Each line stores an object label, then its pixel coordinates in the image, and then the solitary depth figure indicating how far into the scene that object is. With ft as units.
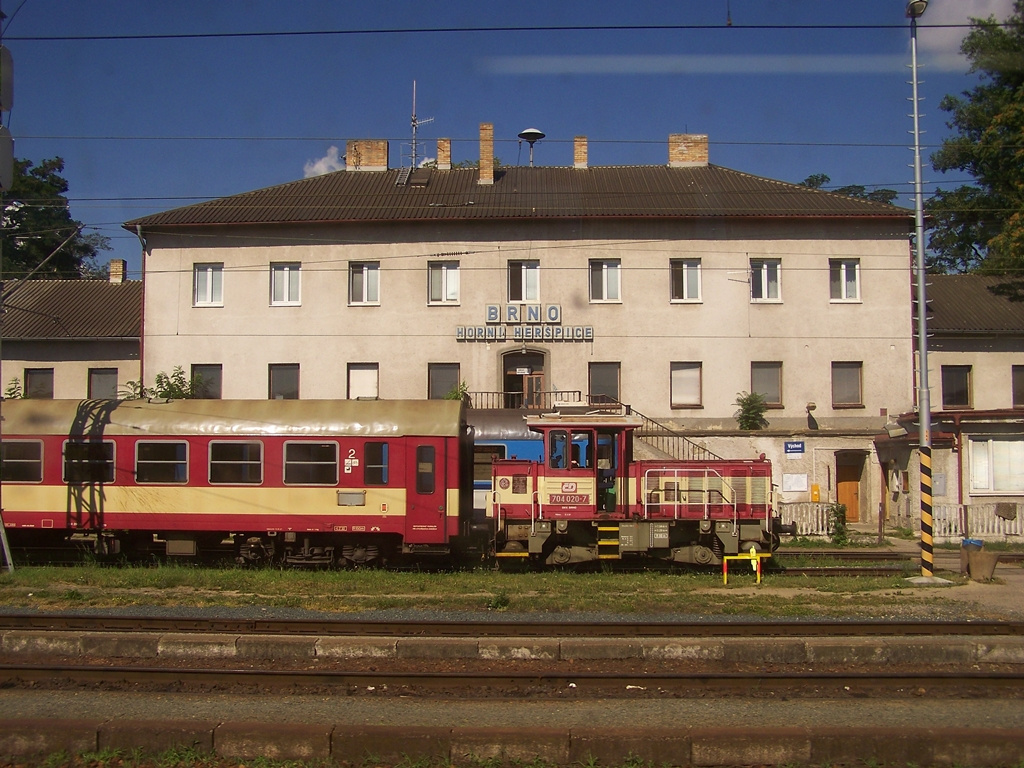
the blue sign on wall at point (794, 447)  93.86
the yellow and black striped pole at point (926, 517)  54.44
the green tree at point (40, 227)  154.92
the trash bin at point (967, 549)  56.08
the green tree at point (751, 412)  95.25
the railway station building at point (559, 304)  98.27
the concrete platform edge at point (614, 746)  23.45
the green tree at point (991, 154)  90.65
